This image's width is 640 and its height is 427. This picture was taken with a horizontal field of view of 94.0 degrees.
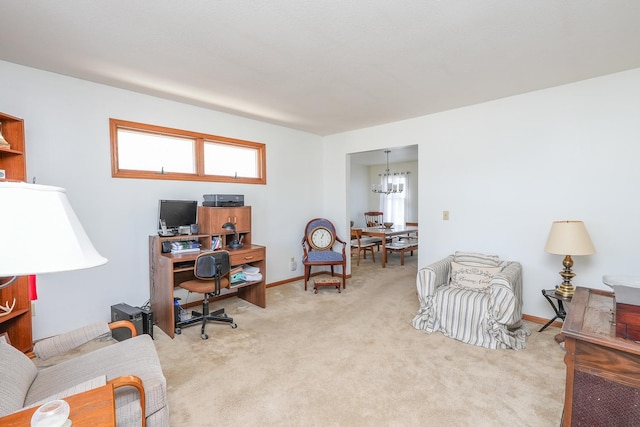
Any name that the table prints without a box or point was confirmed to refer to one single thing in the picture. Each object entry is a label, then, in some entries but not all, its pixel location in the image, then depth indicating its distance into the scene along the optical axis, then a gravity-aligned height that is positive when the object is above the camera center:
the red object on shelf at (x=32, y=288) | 2.19 -0.61
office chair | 2.96 -0.82
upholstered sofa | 1.31 -0.88
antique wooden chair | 4.55 -0.68
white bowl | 0.95 -0.70
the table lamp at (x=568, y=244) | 2.63 -0.36
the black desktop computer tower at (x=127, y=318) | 2.79 -1.07
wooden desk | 2.96 -0.74
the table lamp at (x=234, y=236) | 3.58 -0.41
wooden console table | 1.29 -0.78
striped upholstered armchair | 2.69 -0.94
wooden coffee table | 1.02 -0.75
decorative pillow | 3.14 -0.78
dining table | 6.05 -0.61
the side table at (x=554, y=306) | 2.90 -1.01
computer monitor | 3.26 -0.08
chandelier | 7.42 +0.44
